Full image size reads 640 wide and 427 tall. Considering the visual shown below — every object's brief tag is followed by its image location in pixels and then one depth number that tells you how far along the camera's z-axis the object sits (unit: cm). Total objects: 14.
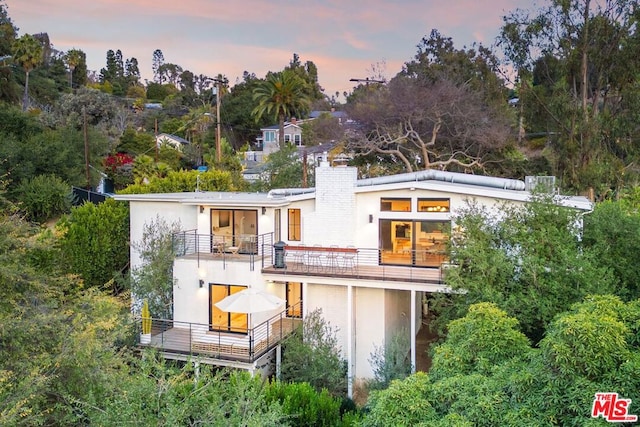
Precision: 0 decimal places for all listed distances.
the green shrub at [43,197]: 2689
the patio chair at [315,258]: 1702
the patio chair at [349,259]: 1694
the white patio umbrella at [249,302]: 1434
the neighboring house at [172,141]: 5492
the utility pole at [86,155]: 3247
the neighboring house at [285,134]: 6106
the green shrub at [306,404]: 1208
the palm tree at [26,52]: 5238
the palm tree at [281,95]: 4500
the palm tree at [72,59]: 7256
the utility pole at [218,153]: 3872
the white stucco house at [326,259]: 1577
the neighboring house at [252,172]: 3395
